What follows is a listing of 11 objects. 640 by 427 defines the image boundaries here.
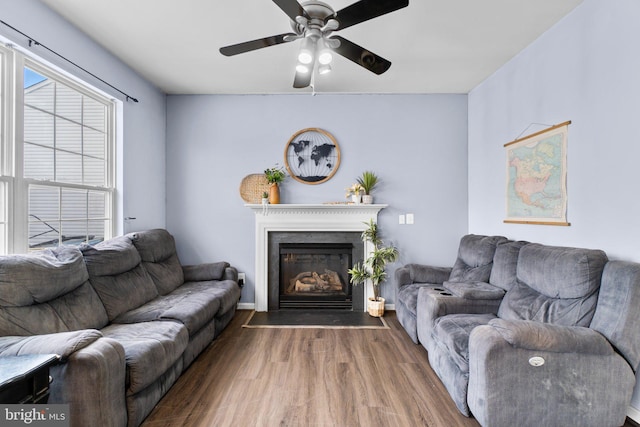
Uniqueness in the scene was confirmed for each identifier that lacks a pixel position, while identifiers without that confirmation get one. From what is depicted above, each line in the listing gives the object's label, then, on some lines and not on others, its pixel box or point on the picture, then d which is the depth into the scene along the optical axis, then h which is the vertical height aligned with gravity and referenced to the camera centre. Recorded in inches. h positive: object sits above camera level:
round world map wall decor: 156.4 +27.8
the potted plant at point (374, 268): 146.4 -27.1
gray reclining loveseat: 67.3 -31.7
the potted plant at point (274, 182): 151.3 +14.6
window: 85.8 +15.5
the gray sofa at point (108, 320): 61.0 -29.8
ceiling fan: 66.7 +43.0
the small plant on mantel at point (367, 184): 150.2 +13.9
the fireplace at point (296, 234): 153.7 -11.1
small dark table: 46.4 -26.2
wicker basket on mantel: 156.6 +11.9
